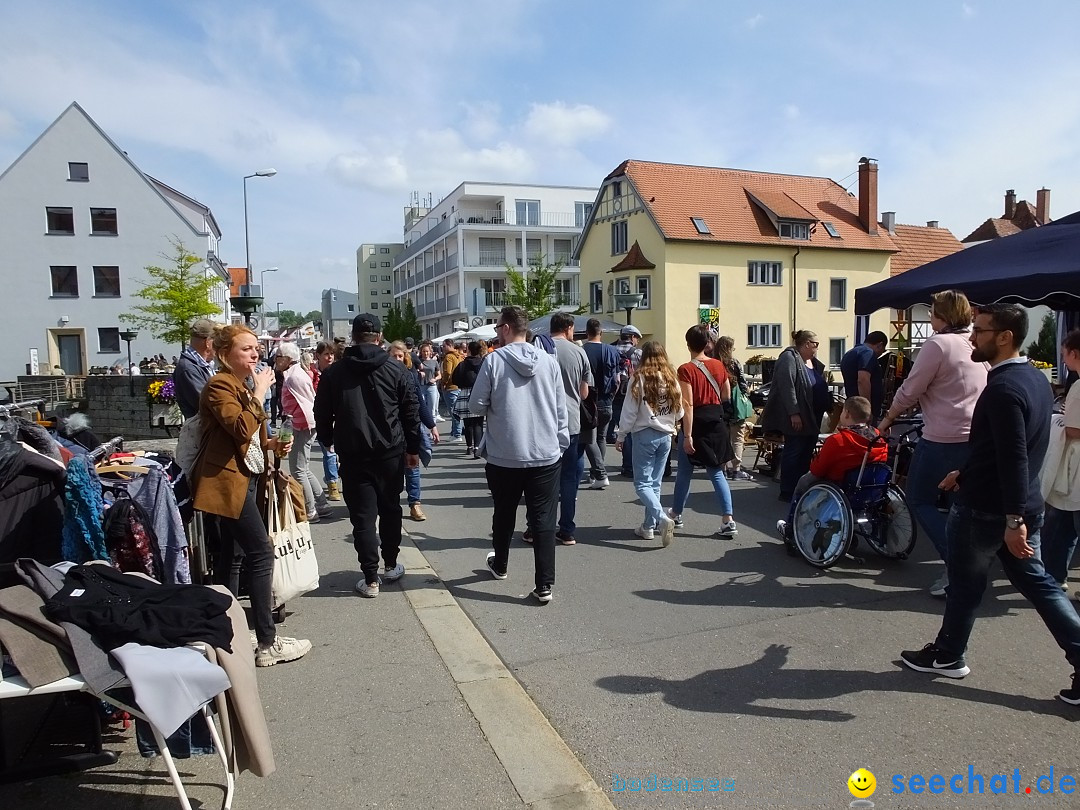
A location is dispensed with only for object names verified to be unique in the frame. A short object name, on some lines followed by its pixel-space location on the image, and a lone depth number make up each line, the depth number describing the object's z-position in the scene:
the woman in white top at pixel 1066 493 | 4.55
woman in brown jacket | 3.79
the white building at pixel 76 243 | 38.94
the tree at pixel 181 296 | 28.98
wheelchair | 5.55
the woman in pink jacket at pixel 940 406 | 4.80
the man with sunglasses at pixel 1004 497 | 3.37
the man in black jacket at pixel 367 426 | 5.05
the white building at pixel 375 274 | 123.62
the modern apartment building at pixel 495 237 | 56.38
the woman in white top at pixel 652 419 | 6.38
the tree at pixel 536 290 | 37.22
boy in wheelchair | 5.62
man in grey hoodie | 5.00
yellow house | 37.72
